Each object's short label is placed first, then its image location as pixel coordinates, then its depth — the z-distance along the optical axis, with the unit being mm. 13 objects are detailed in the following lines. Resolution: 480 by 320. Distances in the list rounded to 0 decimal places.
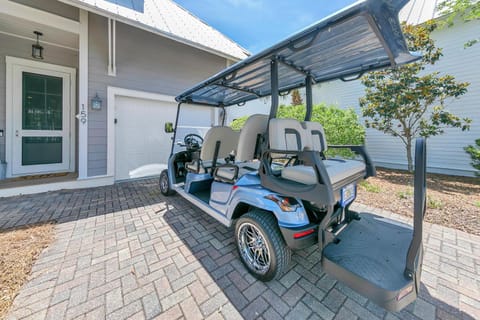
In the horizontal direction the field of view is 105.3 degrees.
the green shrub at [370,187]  4027
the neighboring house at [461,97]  5133
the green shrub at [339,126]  5281
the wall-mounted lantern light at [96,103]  3996
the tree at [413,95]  4691
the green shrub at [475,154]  4642
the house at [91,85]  3789
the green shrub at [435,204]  3156
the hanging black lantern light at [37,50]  3980
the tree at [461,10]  4223
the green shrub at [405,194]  3607
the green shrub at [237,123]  7716
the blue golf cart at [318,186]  1157
